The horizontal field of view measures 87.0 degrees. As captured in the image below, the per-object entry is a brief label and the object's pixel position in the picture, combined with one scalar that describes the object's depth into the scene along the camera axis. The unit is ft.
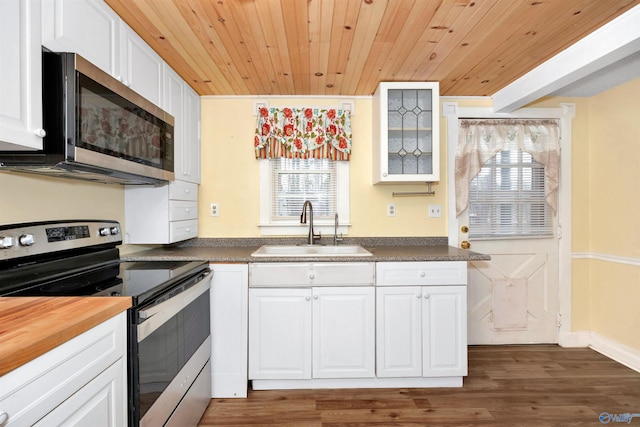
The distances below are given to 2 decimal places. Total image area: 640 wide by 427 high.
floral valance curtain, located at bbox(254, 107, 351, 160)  8.92
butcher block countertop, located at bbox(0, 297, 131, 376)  2.46
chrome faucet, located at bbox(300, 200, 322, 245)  8.53
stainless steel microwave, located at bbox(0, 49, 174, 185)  4.12
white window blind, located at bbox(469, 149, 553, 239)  9.50
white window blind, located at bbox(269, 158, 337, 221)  9.19
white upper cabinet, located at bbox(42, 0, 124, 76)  4.05
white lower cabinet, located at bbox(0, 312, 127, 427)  2.47
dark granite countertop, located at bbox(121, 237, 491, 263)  7.06
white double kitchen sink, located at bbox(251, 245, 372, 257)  8.73
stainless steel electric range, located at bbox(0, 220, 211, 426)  4.11
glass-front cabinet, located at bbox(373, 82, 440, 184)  8.27
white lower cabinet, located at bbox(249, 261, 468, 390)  7.12
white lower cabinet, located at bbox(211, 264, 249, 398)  7.06
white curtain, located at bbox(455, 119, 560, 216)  9.35
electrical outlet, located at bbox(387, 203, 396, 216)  9.28
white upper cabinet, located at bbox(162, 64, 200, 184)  7.22
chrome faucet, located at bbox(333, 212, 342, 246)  8.90
